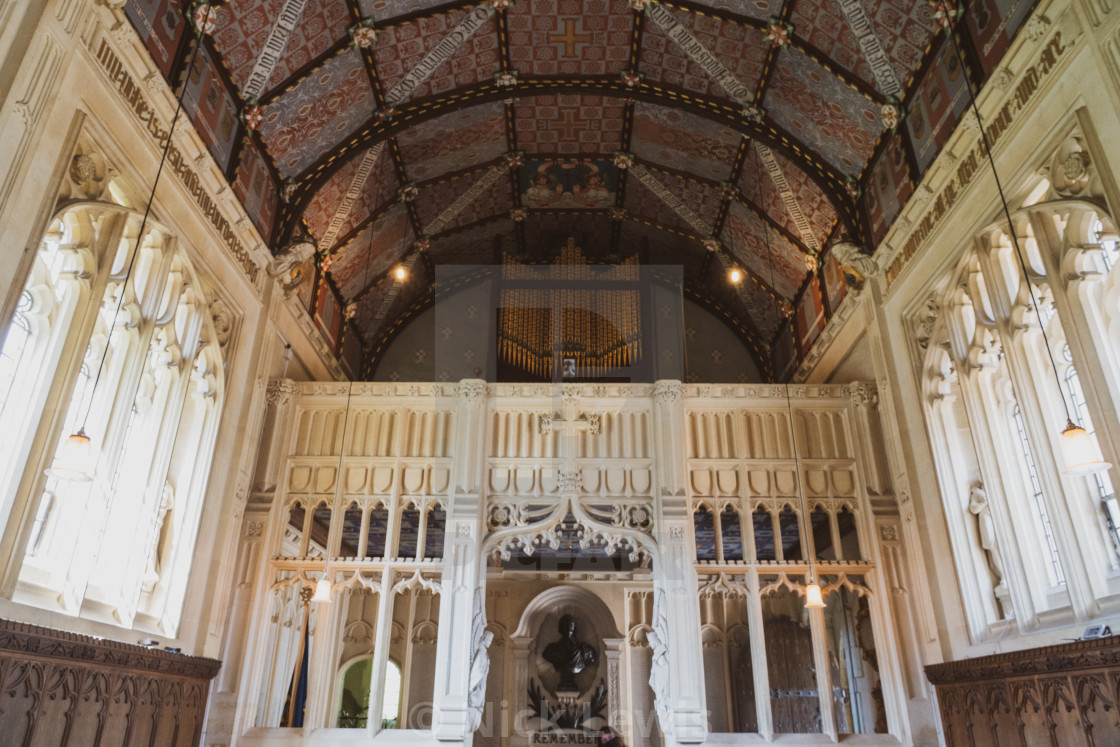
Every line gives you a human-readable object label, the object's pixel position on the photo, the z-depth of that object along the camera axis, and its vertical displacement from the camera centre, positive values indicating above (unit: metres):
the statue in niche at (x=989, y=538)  8.03 +1.80
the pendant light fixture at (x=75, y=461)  5.09 +1.58
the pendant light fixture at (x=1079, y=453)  5.08 +1.63
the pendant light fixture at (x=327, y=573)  8.86 +1.73
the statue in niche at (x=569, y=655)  14.74 +1.15
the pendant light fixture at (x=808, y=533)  9.07 +2.24
